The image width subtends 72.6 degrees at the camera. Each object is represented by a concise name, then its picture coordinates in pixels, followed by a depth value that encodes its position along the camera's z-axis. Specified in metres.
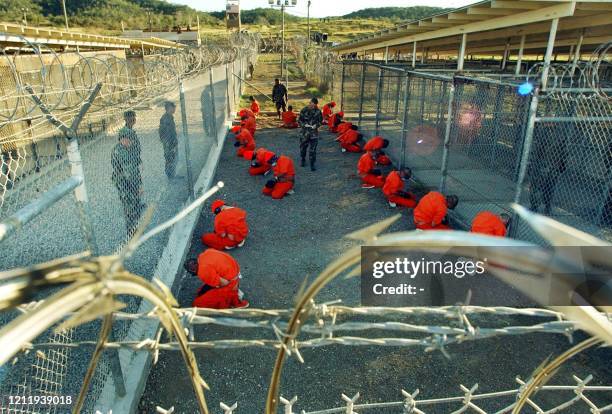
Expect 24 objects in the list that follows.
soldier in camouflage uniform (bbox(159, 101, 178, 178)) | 7.07
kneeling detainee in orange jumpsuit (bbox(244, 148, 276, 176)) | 9.03
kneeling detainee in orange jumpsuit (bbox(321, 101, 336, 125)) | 14.76
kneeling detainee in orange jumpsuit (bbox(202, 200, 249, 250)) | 5.73
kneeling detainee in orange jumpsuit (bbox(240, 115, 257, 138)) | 12.05
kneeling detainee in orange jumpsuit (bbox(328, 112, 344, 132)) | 13.33
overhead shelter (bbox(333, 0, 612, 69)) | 5.74
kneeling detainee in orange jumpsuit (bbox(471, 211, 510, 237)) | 4.67
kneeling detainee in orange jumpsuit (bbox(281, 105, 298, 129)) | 14.23
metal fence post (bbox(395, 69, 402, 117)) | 10.30
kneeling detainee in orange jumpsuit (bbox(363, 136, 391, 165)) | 9.33
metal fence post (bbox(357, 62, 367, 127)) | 11.20
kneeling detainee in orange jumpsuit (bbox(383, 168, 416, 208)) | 7.26
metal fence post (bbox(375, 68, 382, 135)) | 9.63
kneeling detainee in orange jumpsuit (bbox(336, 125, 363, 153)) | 11.05
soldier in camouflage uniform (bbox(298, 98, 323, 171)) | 9.39
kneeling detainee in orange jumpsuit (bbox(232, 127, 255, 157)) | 10.65
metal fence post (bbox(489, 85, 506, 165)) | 8.93
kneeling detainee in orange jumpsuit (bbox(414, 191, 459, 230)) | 5.85
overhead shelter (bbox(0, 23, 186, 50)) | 10.79
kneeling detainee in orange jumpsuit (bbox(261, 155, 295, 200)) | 7.90
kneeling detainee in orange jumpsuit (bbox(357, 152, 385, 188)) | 8.31
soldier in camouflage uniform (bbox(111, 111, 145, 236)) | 5.11
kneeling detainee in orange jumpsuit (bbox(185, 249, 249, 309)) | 4.24
